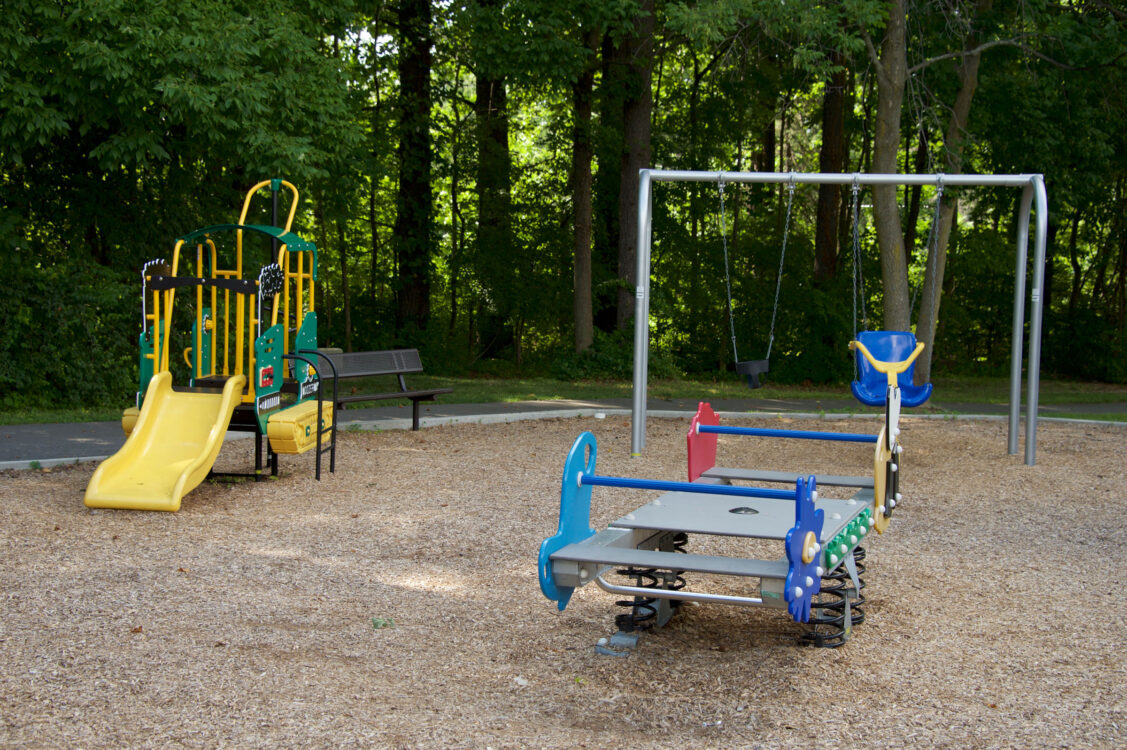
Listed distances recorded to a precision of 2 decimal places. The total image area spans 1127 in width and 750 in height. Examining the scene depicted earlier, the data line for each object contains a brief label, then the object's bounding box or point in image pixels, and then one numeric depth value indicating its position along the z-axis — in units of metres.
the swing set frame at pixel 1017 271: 9.72
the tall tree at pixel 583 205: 18.94
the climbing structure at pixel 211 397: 7.36
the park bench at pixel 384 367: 10.52
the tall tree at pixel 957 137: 14.30
